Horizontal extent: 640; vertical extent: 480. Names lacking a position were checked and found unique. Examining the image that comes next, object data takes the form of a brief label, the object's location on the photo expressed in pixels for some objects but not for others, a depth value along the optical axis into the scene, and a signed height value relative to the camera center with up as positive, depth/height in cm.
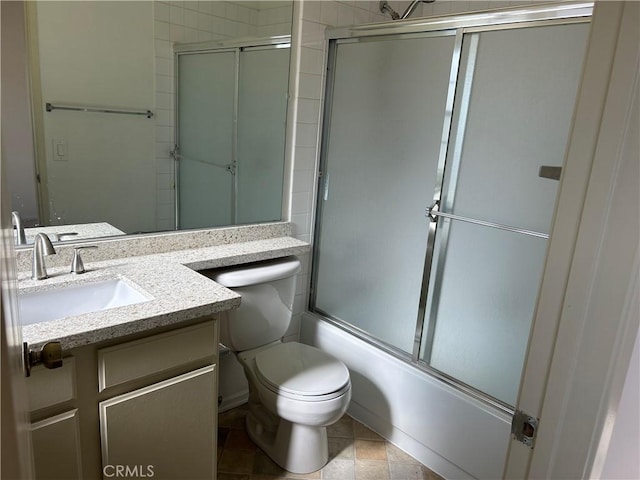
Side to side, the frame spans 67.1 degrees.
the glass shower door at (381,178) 193 -20
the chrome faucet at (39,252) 149 -44
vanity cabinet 121 -80
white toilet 181 -96
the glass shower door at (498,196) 157 -20
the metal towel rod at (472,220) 164 -30
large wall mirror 157 -1
